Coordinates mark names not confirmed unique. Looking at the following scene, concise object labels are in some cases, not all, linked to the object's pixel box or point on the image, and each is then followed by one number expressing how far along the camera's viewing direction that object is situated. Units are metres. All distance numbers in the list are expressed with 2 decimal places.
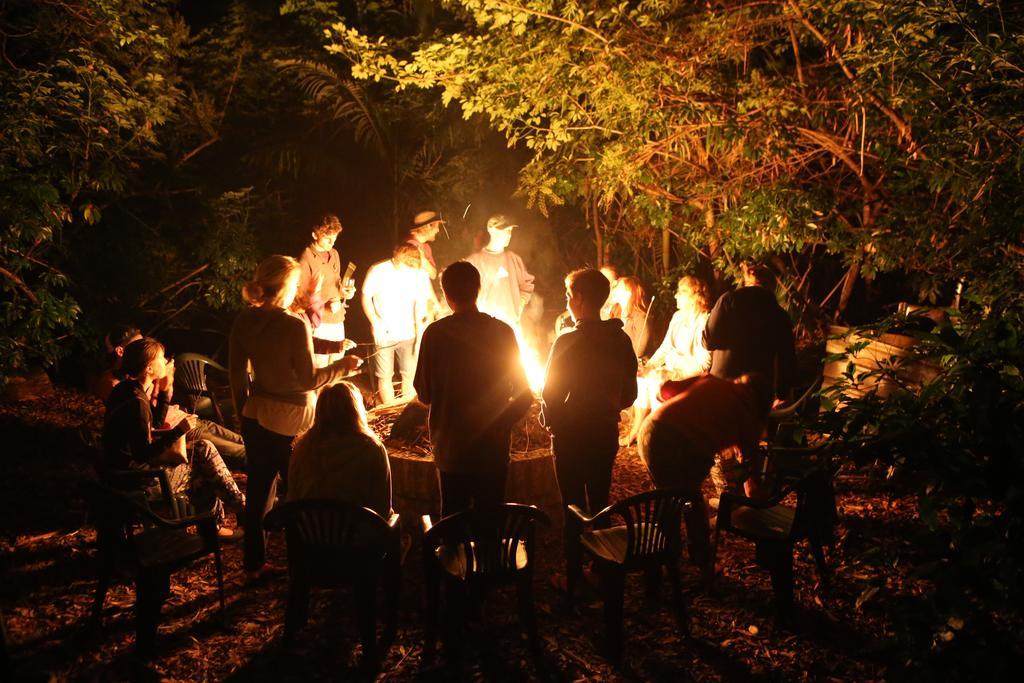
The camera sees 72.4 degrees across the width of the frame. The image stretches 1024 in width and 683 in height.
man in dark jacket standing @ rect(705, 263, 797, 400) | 5.42
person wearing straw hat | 7.55
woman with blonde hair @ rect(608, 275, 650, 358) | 7.01
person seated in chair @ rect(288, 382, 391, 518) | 3.87
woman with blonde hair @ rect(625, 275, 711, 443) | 6.30
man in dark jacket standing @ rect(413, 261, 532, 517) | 3.95
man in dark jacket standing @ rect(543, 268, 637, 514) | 4.33
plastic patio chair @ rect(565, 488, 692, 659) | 3.88
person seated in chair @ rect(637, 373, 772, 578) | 4.28
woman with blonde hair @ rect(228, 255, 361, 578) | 4.48
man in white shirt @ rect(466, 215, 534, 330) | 7.46
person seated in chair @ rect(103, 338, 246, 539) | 4.64
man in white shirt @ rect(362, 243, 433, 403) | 7.33
